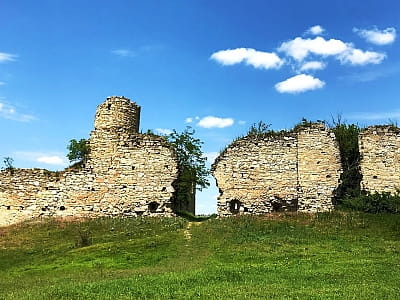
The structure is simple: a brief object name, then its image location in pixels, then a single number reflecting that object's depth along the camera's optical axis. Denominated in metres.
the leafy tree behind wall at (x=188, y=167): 28.91
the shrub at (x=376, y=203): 23.61
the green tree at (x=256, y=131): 27.20
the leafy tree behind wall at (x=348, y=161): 25.72
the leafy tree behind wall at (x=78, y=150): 27.97
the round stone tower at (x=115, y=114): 28.42
